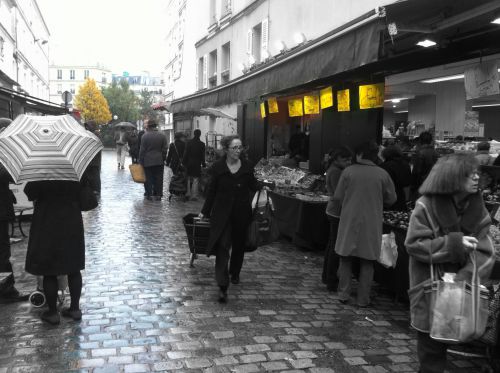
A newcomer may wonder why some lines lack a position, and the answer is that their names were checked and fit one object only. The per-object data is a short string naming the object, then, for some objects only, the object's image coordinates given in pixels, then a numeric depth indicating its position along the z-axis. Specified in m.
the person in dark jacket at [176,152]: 14.29
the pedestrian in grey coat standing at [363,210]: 5.55
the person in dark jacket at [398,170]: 7.77
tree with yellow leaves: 67.38
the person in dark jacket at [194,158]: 13.54
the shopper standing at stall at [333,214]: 6.16
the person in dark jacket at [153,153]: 13.20
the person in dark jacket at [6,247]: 5.27
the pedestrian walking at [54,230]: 4.63
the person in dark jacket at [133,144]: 21.97
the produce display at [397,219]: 5.93
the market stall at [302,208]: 8.03
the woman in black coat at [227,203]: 5.59
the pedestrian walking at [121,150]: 24.13
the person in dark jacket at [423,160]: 8.76
